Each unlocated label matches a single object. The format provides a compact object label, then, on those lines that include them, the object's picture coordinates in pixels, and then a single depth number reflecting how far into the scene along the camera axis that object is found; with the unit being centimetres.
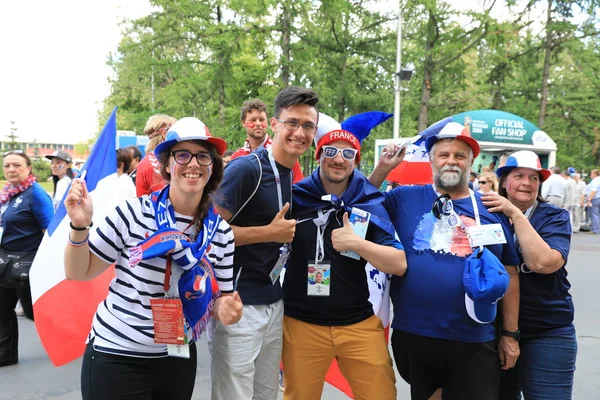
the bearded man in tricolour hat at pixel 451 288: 243
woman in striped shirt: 191
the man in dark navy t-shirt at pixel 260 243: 246
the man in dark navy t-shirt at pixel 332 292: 267
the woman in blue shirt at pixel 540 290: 252
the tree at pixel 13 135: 4853
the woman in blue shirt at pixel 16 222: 448
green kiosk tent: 1340
